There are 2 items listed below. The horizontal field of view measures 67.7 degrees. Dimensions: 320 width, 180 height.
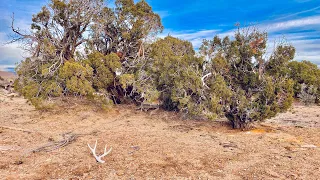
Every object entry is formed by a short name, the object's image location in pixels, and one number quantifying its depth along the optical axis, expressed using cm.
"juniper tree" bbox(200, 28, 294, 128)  896
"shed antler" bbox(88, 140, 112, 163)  585
